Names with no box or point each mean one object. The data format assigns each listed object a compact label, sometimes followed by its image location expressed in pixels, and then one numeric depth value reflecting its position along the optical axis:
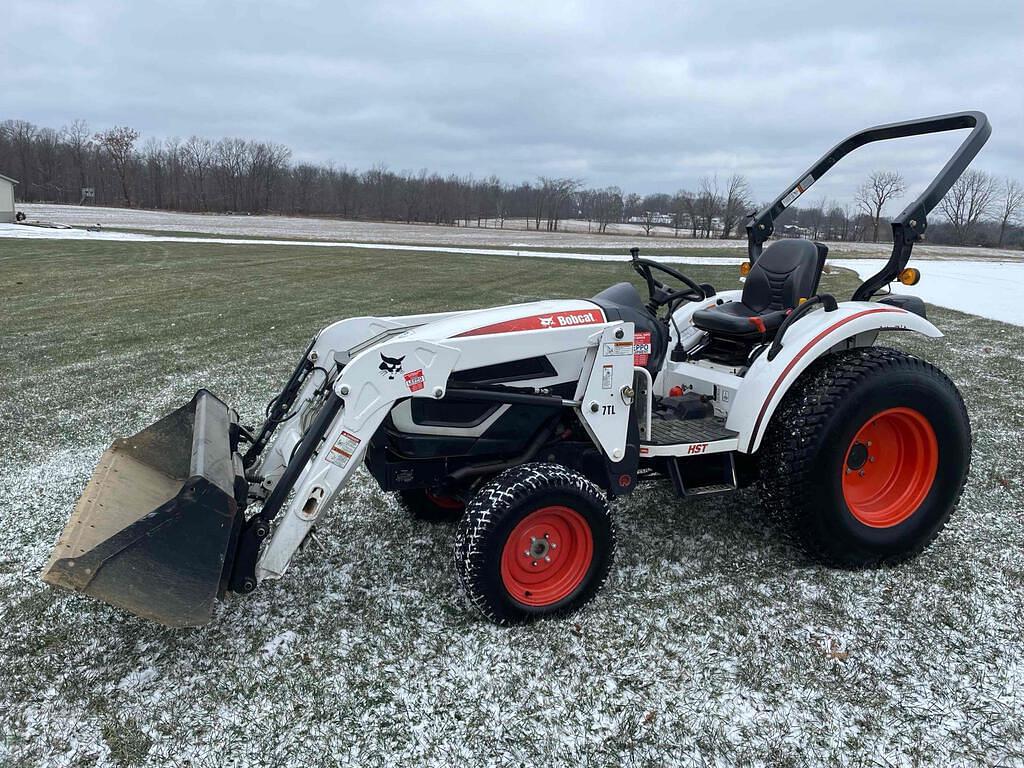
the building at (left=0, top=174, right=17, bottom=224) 39.41
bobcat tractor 2.59
